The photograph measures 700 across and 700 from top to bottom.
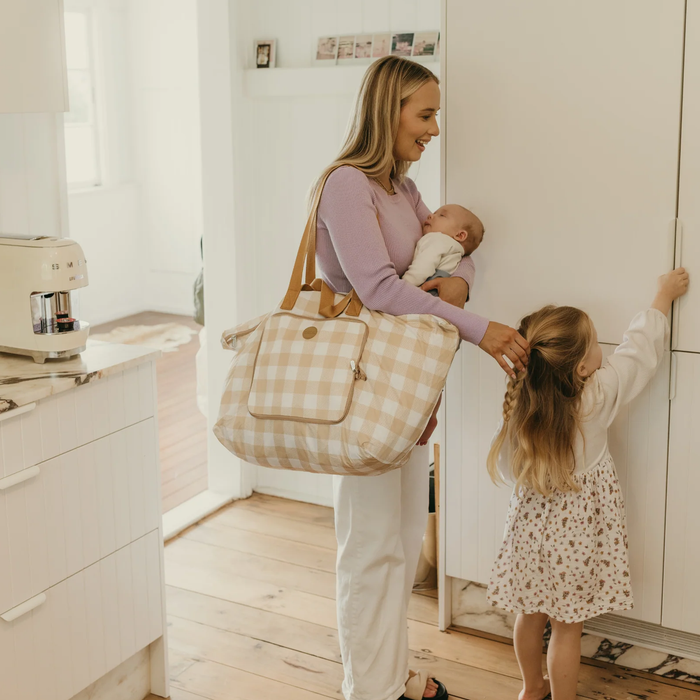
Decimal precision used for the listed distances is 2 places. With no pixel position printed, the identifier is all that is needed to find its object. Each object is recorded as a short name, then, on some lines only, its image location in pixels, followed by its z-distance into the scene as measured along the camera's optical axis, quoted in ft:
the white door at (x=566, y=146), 6.18
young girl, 6.06
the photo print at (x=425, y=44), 8.92
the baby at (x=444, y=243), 5.87
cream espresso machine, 6.11
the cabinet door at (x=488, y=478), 6.70
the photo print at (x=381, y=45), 9.21
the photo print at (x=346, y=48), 9.43
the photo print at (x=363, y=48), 9.33
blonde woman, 5.51
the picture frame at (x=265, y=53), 9.82
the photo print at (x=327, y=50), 9.52
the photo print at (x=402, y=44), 9.07
